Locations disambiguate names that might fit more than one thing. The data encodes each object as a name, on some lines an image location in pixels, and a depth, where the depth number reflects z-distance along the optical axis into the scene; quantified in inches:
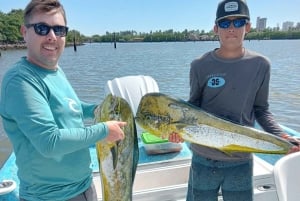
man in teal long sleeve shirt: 40.6
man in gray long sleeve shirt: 59.9
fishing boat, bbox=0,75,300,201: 76.2
